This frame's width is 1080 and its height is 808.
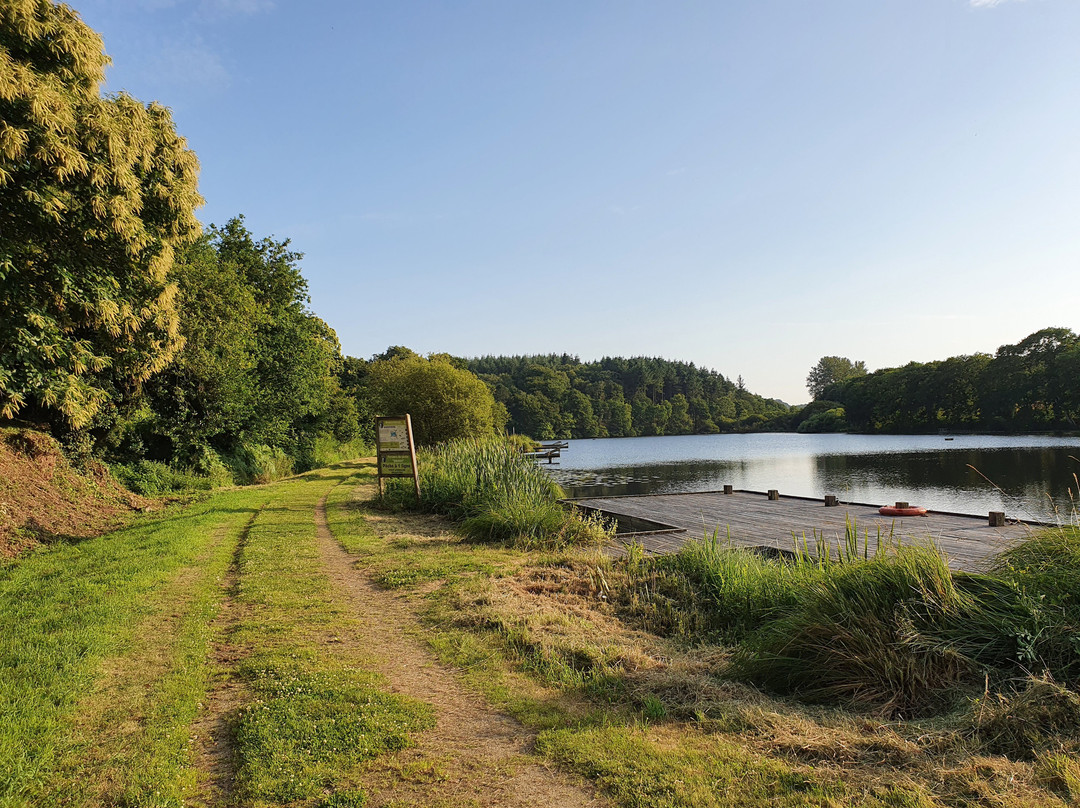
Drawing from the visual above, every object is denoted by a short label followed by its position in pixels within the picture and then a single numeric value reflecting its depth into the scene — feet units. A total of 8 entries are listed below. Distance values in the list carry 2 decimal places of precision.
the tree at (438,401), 103.65
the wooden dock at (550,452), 173.32
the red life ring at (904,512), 42.83
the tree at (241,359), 58.34
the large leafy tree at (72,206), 23.75
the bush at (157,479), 46.88
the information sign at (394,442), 46.12
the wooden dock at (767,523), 33.04
